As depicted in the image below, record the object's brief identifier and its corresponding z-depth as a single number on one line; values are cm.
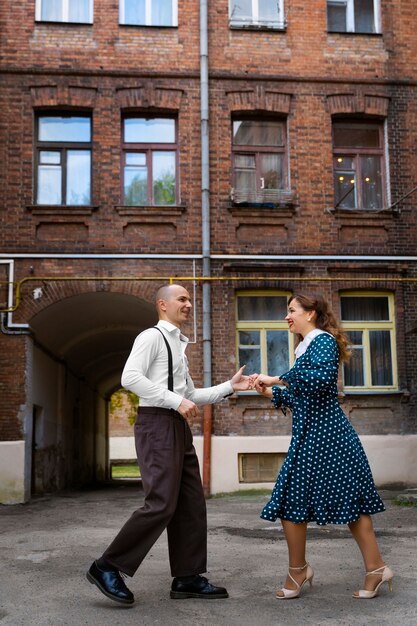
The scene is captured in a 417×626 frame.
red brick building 1498
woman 511
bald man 503
